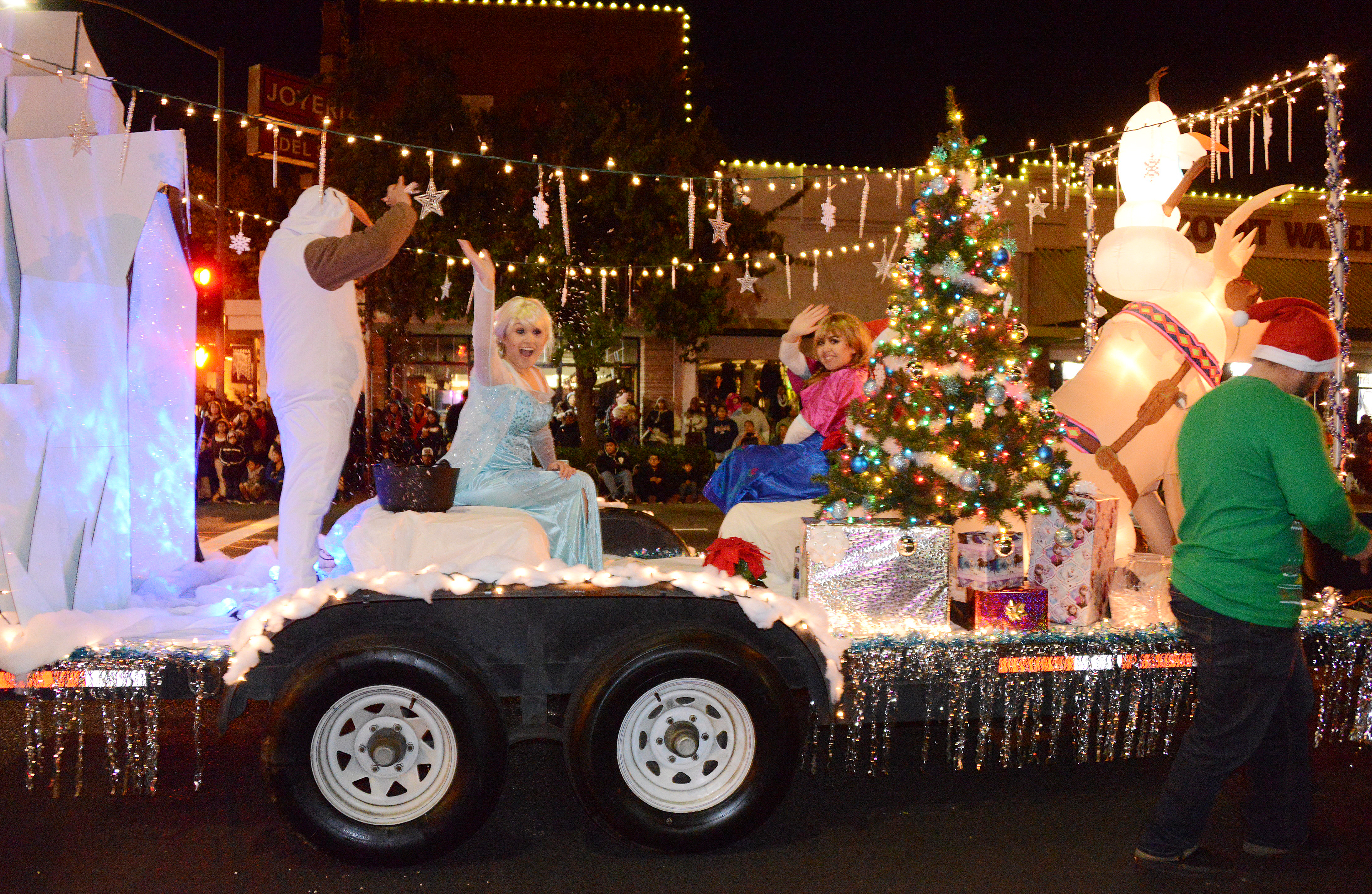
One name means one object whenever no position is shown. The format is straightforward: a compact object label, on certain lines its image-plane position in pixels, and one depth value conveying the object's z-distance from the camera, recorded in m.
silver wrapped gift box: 4.19
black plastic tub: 4.59
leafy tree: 15.88
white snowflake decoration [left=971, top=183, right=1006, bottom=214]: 5.15
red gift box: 4.16
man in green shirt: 3.36
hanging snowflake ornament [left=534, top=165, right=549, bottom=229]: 8.81
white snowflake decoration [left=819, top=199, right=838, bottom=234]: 9.12
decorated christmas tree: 4.72
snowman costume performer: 4.48
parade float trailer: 3.58
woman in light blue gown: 4.97
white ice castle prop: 4.23
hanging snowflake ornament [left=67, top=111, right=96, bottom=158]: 4.36
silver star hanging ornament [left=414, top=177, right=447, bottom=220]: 7.40
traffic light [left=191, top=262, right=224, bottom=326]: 7.38
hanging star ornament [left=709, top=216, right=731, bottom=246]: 9.77
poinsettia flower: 4.48
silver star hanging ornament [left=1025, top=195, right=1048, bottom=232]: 9.23
